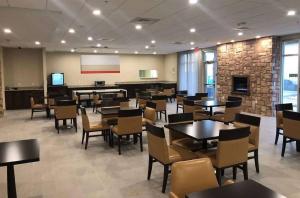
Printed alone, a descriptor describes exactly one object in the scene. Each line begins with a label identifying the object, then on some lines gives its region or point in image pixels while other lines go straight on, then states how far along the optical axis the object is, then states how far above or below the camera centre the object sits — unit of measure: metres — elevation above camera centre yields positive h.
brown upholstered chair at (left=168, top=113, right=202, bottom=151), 4.09 -0.92
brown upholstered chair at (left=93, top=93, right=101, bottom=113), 9.89 -0.67
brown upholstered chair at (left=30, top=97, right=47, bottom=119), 9.17 -0.80
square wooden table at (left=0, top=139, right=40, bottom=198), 2.54 -0.72
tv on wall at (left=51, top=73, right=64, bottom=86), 13.12 +0.24
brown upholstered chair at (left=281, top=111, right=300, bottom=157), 4.65 -0.82
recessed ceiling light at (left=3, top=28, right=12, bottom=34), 7.25 +1.54
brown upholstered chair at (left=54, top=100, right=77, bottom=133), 7.03 -0.73
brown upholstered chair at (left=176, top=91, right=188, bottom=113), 9.77 -0.62
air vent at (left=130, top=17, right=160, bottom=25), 6.19 +1.51
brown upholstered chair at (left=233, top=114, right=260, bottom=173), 4.06 -0.82
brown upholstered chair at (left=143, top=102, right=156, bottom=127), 5.96 -0.74
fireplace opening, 9.89 -0.13
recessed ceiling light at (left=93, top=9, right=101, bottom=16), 5.33 +1.49
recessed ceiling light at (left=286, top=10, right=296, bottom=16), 5.47 +1.47
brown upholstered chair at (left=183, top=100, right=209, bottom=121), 6.74 -0.75
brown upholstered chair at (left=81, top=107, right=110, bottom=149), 5.57 -0.93
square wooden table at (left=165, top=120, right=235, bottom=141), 3.58 -0.71
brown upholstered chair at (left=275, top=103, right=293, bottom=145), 5.60 -0.86
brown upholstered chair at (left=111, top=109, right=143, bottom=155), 5.11 -0.80
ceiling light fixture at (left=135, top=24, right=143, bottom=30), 6.93 +1.53
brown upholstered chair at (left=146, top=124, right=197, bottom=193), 3.47 -0.99
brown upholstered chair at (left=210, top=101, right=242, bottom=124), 6.34 -0.73
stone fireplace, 8.95 +0.49
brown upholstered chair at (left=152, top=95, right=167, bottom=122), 8.34 -0.65
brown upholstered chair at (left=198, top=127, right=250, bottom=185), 3.28 -0.86
